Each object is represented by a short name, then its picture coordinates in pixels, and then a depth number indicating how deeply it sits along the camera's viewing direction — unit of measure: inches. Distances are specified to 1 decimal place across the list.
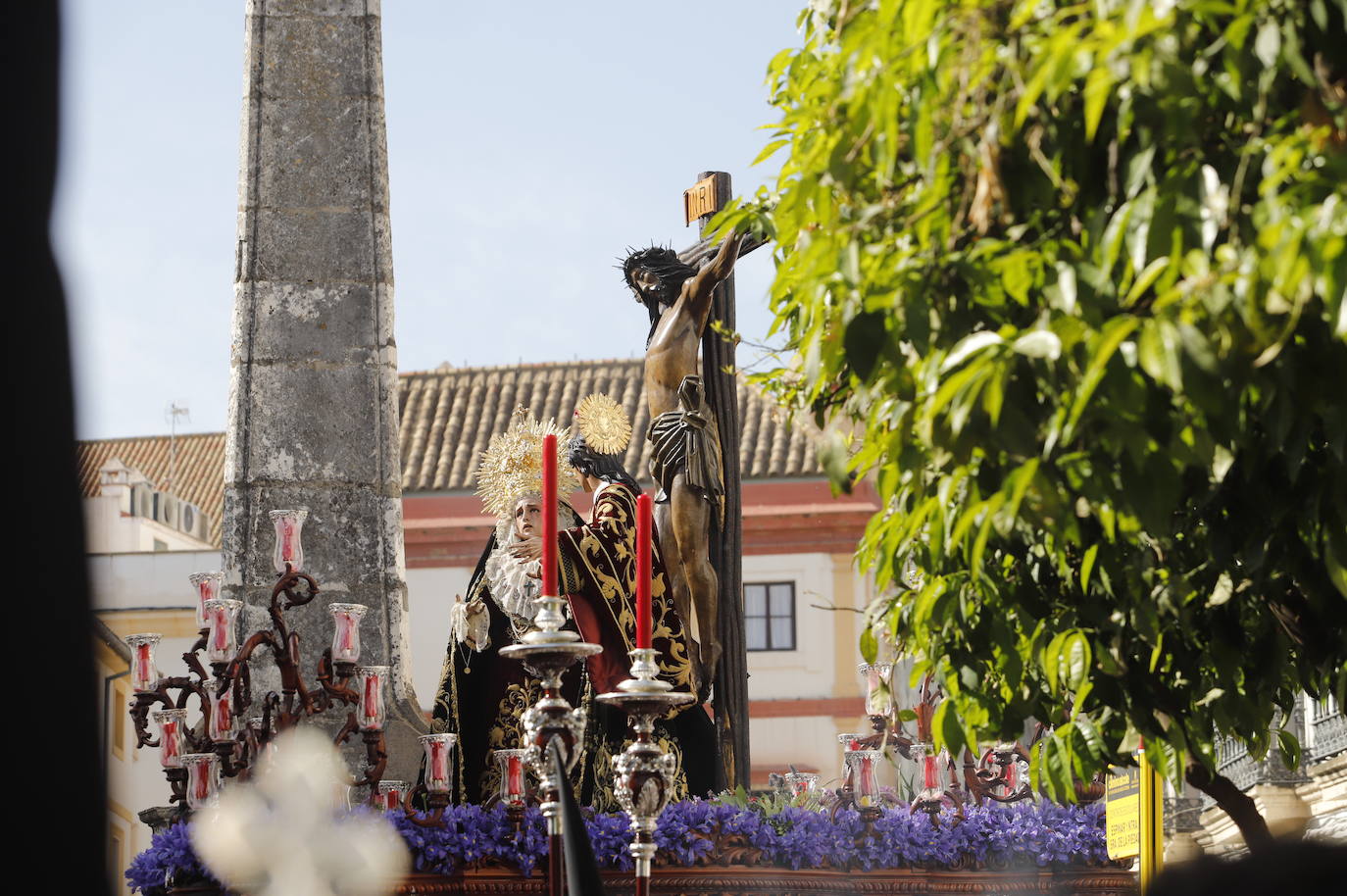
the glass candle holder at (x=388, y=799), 540.3
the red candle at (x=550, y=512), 304.2
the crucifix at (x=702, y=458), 637.3
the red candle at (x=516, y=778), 516.4
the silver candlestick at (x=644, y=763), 332.2
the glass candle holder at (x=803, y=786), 557.9
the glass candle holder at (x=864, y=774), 539.2
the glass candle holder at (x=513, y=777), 515.2
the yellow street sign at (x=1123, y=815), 492.1
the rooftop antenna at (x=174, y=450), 2969.0
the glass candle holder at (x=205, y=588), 570.6
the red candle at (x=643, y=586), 333.4
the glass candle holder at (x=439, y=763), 530.0
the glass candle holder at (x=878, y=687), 351.7
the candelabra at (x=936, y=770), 545.0
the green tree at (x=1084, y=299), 201.5
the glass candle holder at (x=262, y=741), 552.1
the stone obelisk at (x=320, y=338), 689.6
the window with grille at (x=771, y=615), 2421.3
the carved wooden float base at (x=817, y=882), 506.0
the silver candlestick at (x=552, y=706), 311.3
